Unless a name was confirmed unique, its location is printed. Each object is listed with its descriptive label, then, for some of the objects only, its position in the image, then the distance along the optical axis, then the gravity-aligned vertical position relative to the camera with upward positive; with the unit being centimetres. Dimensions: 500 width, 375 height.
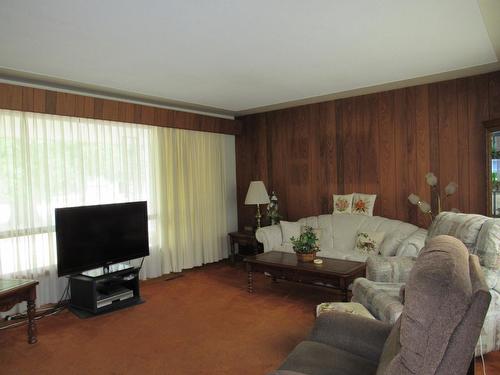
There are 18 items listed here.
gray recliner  111 -45
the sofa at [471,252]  254 -83
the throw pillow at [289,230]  508 -71
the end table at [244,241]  555 -92
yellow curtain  527 -17
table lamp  558 -18
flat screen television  372 -53
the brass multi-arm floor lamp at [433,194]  403 -24
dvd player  381 -120
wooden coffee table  353 -95
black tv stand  376 -115
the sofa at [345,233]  423 -71
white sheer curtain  380 +6
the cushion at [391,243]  414 -79
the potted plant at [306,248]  399 -76
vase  398 -86
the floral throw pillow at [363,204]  485 -35
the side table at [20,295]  288 -87
